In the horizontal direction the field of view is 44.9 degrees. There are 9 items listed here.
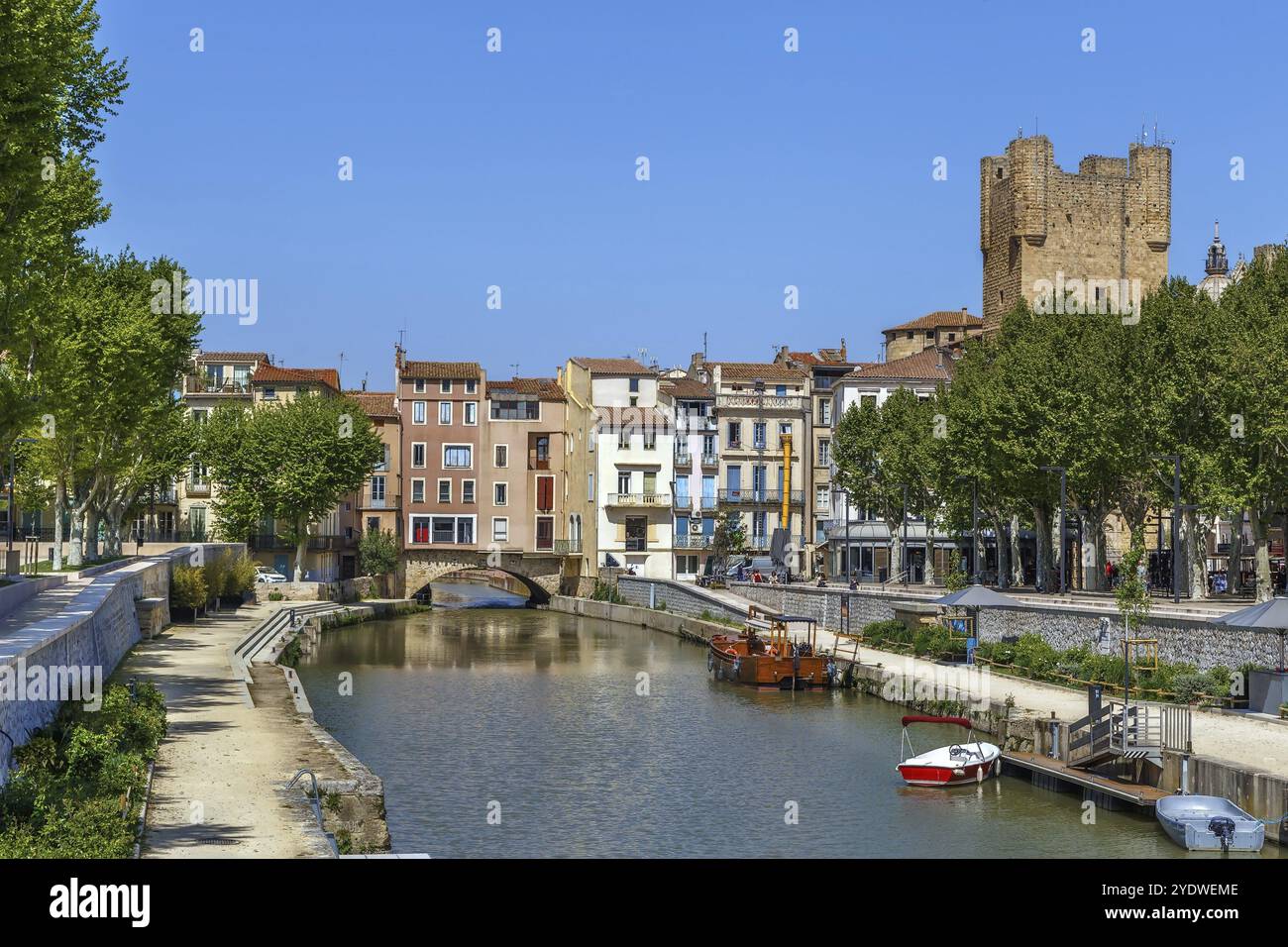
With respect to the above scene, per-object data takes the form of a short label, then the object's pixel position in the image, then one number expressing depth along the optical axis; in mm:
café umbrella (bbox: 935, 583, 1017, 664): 56656
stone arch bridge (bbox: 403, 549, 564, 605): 109188
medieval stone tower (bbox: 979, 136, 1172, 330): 107375
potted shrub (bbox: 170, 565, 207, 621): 67938
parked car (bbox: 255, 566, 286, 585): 93788
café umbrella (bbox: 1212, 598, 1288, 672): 37719
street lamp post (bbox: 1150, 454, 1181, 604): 57438
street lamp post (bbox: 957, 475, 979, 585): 75688
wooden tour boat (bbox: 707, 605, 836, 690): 59438
